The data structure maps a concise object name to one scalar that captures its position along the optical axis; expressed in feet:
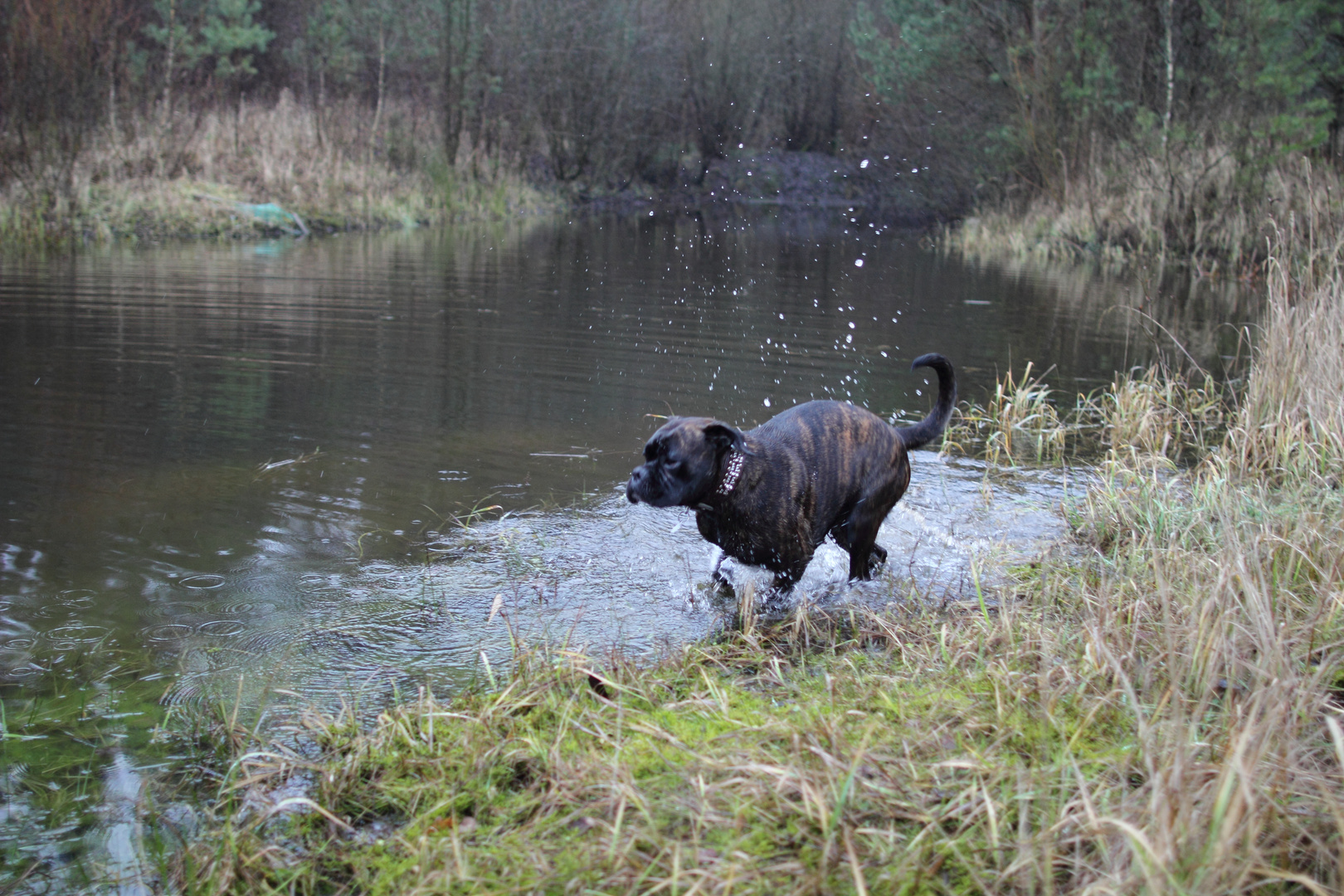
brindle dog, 14.23
